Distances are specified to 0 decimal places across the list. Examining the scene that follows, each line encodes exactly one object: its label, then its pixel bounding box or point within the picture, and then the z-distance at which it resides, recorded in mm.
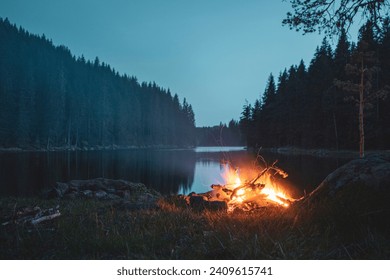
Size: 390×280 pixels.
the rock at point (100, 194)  9462
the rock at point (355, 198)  3205
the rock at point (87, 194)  9555
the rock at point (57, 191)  9555
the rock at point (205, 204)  5586
